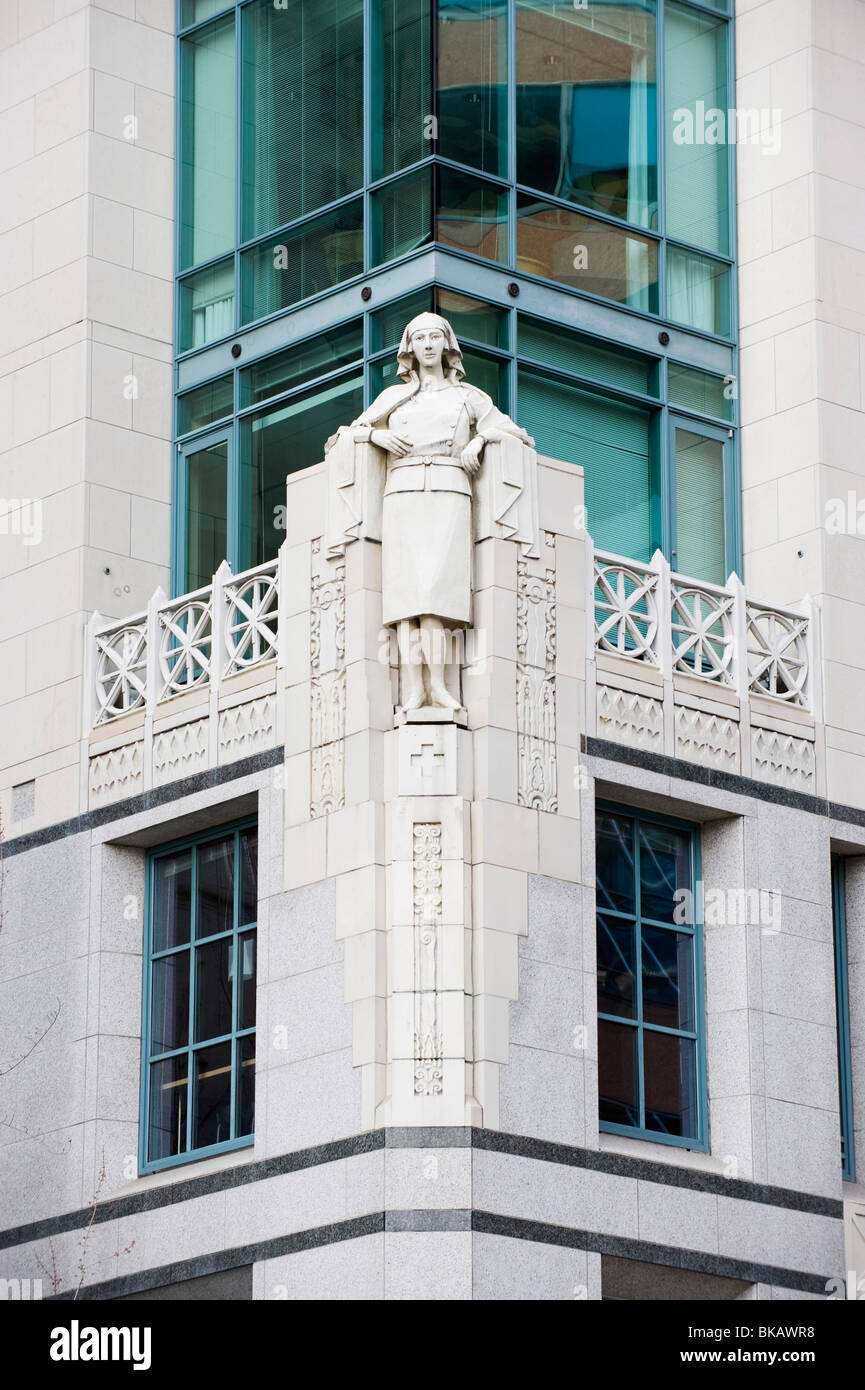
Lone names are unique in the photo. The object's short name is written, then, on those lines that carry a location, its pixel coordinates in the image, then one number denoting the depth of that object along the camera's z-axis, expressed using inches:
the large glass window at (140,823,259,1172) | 1189.7
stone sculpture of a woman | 1122.0
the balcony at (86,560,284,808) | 1206.9
